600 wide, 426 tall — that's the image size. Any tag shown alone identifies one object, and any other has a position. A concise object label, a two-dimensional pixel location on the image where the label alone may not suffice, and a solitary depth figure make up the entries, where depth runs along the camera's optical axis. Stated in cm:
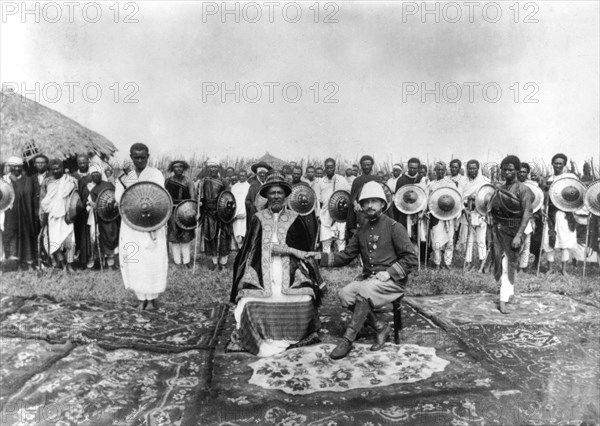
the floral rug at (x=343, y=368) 395
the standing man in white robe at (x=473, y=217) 845
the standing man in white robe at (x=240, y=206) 859
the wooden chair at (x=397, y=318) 482
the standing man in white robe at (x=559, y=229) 765
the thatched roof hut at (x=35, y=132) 905
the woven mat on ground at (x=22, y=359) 400
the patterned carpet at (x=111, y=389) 357
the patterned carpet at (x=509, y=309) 556
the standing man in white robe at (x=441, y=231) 842
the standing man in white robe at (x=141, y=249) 582
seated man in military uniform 466
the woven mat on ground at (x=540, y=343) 376
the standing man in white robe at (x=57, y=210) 788
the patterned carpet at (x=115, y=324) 493
